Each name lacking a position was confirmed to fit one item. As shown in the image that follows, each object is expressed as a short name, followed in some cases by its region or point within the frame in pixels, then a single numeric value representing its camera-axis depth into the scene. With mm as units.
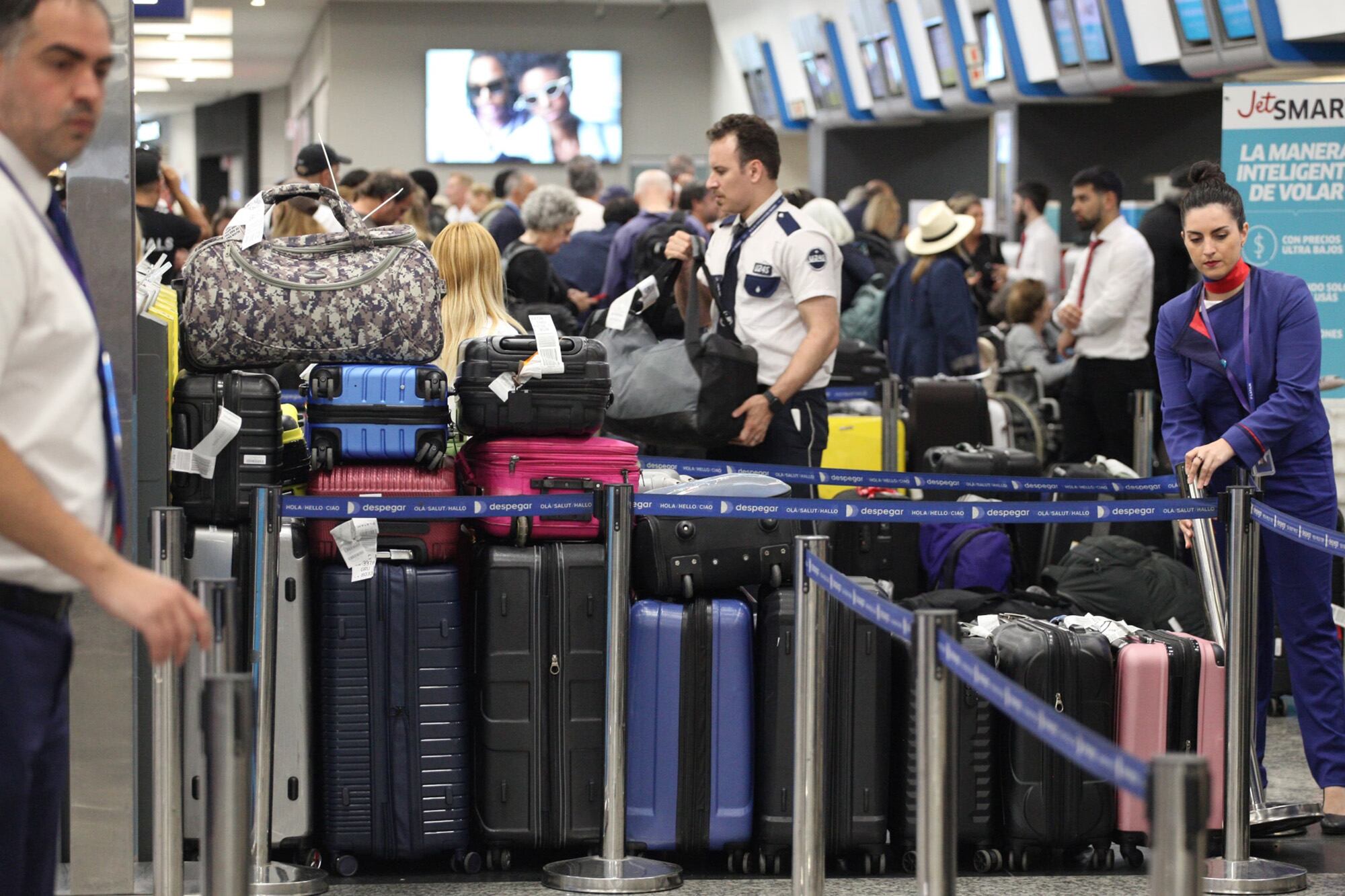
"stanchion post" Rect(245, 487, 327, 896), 7566
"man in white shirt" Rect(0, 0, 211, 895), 4051
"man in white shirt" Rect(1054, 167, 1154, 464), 16109
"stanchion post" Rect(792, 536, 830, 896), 6914
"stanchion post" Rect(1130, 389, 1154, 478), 14508
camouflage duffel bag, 7969
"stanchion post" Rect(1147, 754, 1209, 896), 4129
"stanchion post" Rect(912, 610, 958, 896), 5312
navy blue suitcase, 7992
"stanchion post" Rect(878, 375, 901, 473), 14250
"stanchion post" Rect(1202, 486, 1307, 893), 7969
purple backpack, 11703
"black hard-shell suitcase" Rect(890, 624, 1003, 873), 8211
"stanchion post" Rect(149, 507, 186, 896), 7012
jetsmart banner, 12812
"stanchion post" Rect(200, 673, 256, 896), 4734
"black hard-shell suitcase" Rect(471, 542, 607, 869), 8078
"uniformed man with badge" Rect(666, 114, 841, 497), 10234
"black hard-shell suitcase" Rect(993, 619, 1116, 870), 8180
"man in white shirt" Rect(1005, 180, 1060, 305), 24187
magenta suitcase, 8258
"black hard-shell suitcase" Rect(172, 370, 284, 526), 7984
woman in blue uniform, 8852
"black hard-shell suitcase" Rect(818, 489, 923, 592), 12102
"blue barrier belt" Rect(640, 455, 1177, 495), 10000
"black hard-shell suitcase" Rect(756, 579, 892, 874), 8164
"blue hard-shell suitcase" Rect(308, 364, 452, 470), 7977
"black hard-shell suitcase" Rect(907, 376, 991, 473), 14766
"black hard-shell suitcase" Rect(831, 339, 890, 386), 15516
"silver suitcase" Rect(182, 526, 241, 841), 7875
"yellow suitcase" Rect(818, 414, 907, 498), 14305
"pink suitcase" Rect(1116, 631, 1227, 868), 8289
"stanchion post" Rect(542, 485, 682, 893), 7785
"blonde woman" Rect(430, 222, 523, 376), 10492
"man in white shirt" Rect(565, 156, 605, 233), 21172
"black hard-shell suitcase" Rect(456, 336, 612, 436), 8273
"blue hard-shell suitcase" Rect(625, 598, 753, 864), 8141
